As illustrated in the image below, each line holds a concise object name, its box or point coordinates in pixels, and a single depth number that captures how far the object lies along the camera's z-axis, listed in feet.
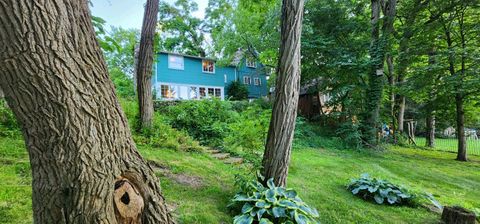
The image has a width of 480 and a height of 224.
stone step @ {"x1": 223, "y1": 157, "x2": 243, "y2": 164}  16.59
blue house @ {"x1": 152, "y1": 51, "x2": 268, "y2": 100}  56.75
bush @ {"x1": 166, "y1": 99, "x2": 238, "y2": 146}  24.43
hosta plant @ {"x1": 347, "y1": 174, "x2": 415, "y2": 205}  12.34
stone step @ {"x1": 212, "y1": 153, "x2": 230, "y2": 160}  18.19
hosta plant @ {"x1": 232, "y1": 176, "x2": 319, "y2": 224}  7.91
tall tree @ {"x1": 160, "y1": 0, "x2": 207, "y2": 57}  72.54
